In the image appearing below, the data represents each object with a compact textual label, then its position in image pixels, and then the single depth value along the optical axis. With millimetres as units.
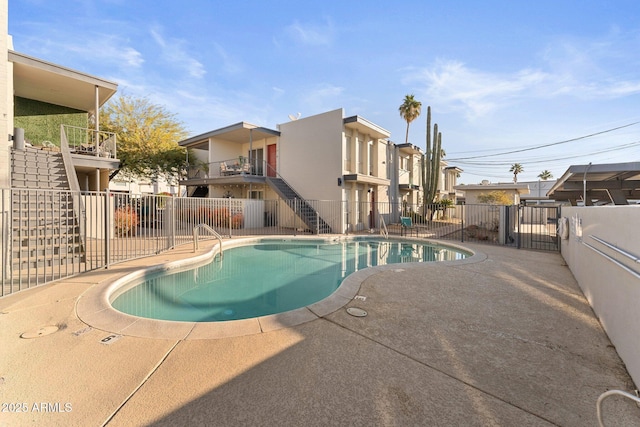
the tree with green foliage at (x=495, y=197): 23281
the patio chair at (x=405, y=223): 14695
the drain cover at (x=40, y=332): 3312
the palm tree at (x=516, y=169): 54281
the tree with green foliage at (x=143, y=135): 18594
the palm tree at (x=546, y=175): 57906
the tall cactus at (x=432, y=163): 19078
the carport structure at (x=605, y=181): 7473
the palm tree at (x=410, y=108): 24734
